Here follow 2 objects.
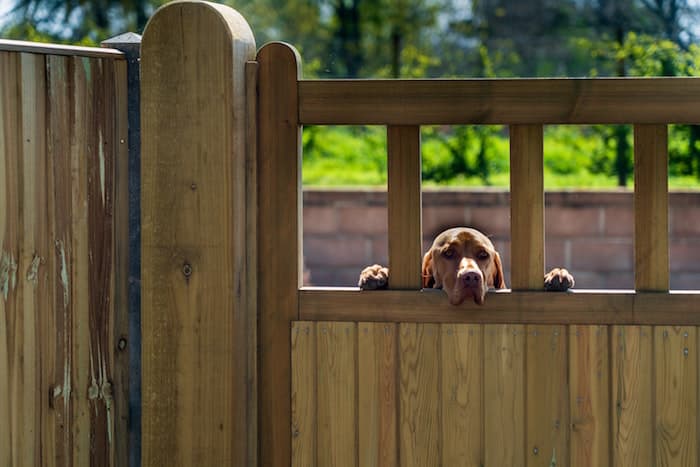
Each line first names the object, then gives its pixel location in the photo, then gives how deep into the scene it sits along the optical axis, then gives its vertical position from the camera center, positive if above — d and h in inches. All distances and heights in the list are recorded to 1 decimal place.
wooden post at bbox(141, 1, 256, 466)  254.1 -4.0
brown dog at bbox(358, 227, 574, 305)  254.1 -8.8
